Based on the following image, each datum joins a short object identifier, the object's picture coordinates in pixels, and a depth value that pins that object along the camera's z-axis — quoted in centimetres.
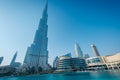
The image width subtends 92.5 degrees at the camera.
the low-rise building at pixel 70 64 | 7648
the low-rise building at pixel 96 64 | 7191
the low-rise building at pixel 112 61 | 6427
